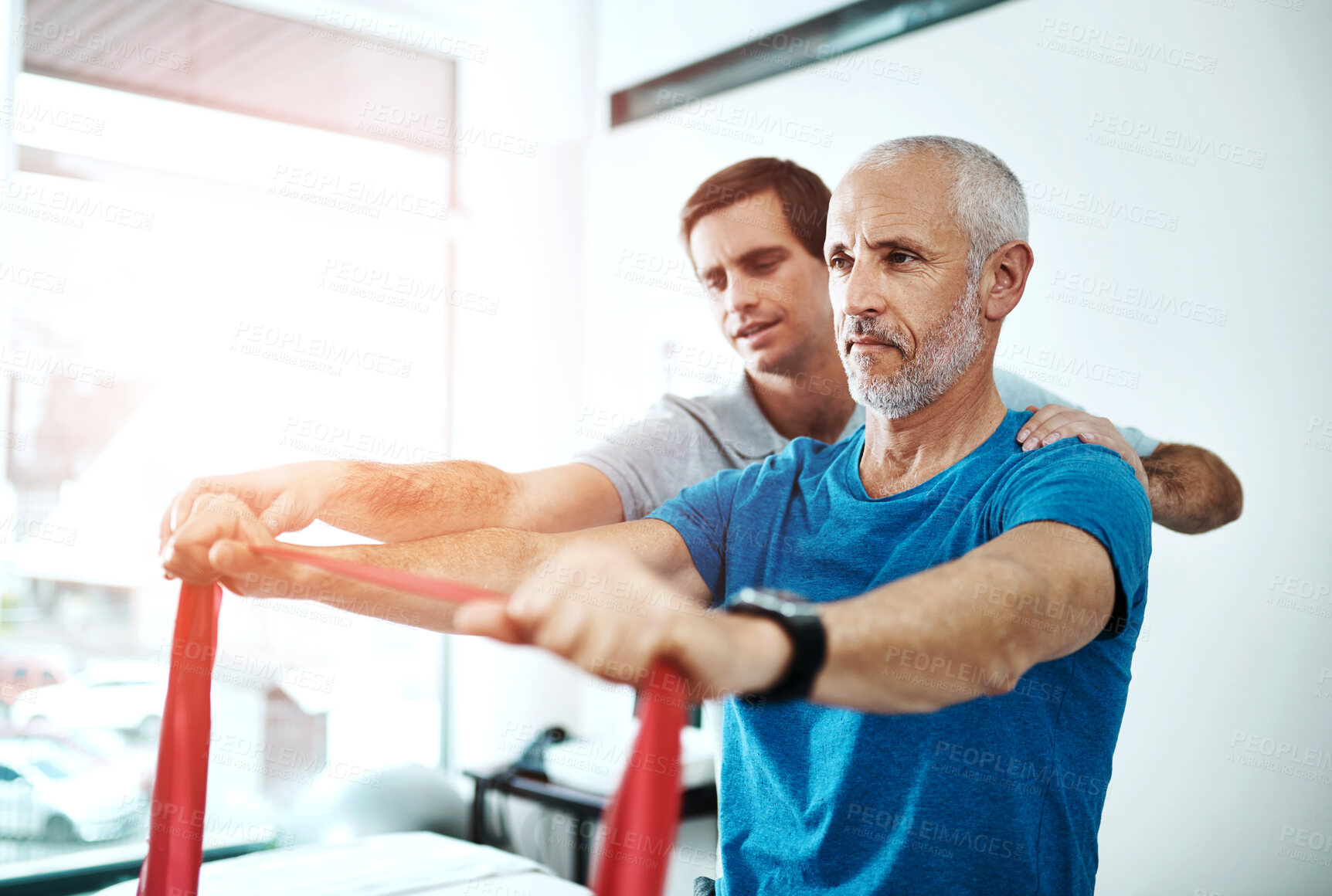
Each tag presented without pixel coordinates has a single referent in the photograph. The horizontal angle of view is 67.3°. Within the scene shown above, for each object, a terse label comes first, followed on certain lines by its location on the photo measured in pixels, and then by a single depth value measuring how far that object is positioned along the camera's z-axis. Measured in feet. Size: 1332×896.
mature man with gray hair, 2.68
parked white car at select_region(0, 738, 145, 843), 11.08
